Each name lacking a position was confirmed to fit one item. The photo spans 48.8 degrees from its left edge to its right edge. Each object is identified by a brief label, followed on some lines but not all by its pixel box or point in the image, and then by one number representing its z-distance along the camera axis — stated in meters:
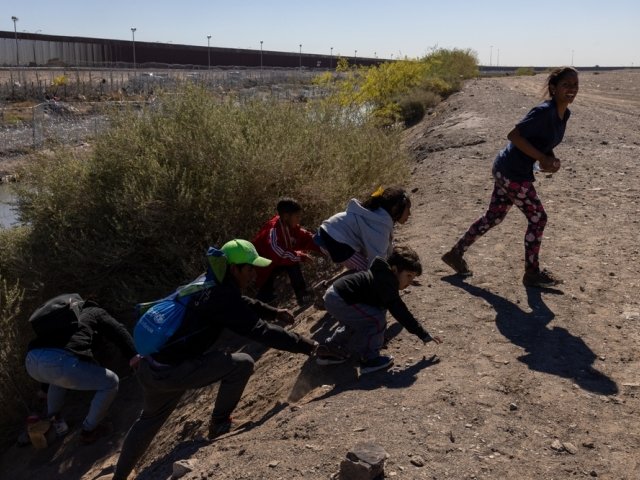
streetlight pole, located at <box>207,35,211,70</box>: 81.98
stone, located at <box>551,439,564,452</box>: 3.42
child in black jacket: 4.22
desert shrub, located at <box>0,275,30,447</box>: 6.74
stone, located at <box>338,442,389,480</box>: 3.12
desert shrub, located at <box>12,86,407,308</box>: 7.39
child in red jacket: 5.77
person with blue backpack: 4.04
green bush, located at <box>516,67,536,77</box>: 61.86
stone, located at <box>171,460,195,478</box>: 3.93
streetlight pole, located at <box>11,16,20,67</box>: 64.24
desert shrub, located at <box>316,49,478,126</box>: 19.05
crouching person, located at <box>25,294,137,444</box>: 5.47
